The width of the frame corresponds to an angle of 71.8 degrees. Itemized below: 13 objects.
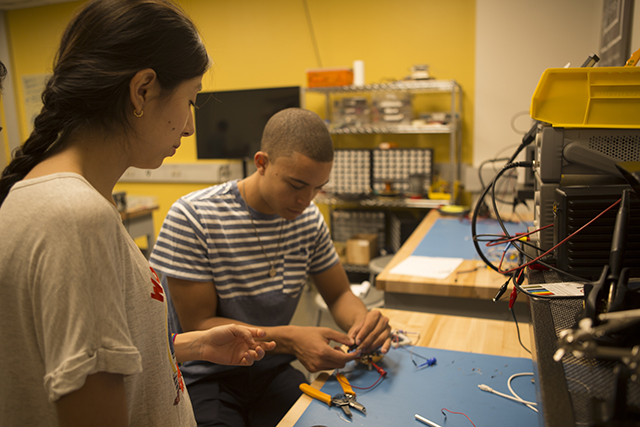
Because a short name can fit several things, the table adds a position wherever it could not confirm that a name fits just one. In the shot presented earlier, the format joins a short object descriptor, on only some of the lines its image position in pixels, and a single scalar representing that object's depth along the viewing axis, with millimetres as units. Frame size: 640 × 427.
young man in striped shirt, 1156
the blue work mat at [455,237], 1967
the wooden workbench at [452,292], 1511
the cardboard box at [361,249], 3418
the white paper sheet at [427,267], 1639
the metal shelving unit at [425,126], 3152
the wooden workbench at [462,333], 1122
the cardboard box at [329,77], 3346
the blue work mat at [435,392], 845
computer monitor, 3656
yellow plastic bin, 961
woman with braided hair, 525
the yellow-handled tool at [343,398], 888
